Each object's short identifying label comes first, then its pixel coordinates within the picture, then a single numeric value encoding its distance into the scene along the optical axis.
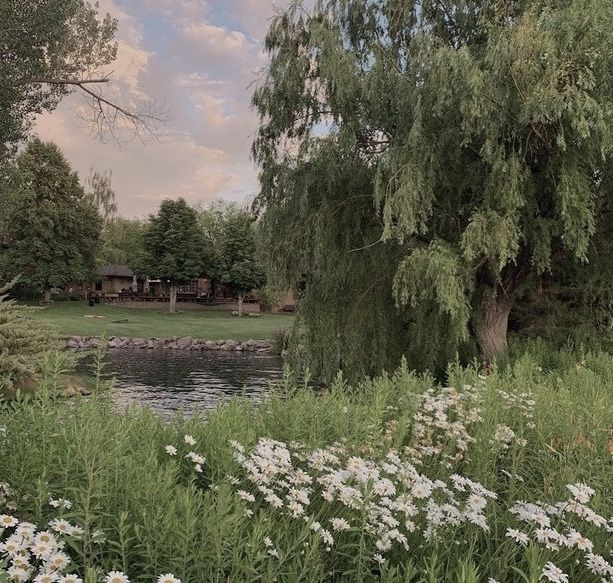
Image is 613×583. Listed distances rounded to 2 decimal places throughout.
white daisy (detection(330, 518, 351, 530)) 2.40
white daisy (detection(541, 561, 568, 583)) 2.05
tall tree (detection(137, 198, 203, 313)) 49.62
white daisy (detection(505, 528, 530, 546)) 2.35
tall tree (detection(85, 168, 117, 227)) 58.47
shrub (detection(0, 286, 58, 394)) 10.77
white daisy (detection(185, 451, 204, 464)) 2.77
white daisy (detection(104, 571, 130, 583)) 1.83
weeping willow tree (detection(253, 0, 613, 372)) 9.18
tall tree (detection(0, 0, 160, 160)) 14.88
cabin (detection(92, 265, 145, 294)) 63.69
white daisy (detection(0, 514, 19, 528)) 2.07
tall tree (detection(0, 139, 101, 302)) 46.06
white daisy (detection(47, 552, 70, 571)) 1.88
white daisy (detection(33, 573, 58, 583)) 1.82
